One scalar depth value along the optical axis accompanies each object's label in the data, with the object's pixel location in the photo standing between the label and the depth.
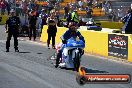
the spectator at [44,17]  30.49
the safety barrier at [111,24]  38.44
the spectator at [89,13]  38.50
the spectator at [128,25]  20.44
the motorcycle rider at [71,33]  15.95
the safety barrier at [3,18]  41.38
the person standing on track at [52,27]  23.95
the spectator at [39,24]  30.87
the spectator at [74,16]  28.83
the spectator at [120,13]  41.23
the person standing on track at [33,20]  28.19
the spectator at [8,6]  40.62
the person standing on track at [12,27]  21.59
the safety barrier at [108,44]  19.31
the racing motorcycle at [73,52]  15.59
